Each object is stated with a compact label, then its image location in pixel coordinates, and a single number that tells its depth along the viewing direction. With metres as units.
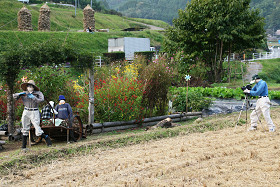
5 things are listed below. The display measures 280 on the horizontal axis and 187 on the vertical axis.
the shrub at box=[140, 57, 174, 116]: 13.96
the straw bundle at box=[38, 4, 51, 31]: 45.01
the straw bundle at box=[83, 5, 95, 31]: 50.03
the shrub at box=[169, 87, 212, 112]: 16.36
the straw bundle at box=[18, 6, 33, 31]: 40.07
